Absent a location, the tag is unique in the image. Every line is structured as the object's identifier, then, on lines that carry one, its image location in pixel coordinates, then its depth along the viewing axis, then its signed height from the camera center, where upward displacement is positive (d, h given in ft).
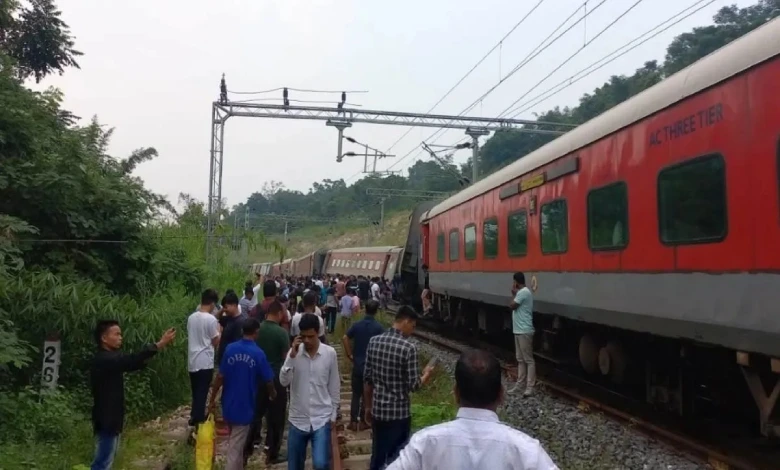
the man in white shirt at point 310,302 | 26.14 -0.70
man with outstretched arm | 18.07 -2.38
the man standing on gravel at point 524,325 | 33.09 -1.86
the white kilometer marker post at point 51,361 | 26.27 -2.77
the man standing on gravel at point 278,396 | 23.65 -3.67
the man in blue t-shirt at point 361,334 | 25.89 -1.76
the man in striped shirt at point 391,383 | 18.02 -2.37
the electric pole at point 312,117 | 74.18 +16.19
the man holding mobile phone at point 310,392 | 18.03 -2.59
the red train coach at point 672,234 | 18.89 +1.59
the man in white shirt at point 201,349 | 25.59 -2.28
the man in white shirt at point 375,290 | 75.37 -0.81
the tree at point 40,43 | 58.54 +18.46
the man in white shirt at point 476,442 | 7.71 -1.62
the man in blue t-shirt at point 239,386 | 19.48 -2.65
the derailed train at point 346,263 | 105.81 +3.28
